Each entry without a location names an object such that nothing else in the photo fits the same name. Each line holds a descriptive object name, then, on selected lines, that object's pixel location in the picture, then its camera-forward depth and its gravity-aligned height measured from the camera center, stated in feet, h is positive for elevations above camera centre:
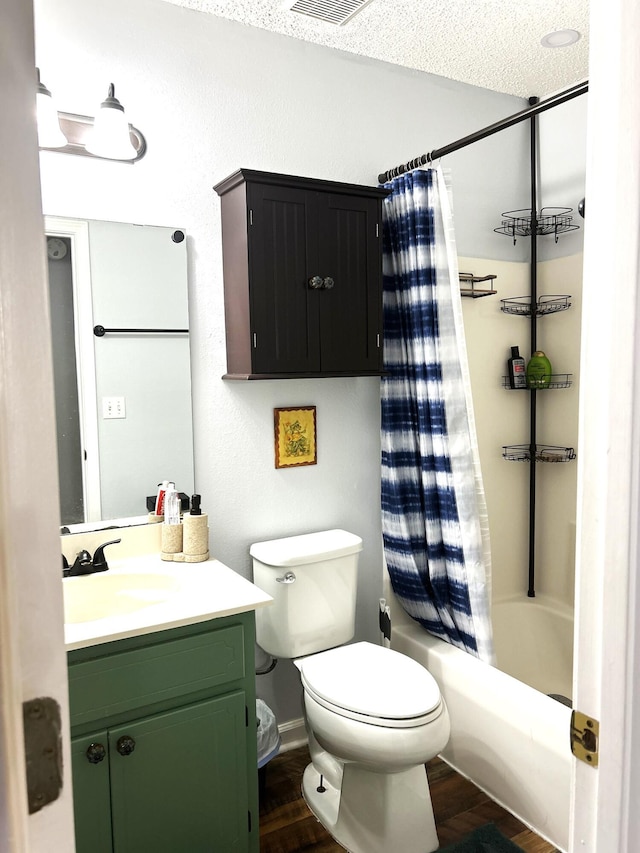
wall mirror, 6.75 +0.27
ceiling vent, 6.98 +4.10
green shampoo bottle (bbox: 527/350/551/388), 9.92 +0.17
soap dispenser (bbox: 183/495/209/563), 6.99 -1.58
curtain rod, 6.26 +2.75
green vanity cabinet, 5.14 -2.93
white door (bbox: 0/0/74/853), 1.67 -0.17
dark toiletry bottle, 9.95 +0.19
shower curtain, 7.62 -0.56
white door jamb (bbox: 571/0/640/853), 2.52 -0.22
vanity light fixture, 6.38 +2.57
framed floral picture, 8.09 -0.62
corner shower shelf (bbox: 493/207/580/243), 9.61 +2.40
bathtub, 6.54 -3.81
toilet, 6.00 -3.00
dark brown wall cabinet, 7.10 +1.26
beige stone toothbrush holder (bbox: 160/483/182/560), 7.06 -1.53
